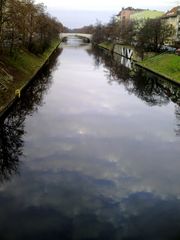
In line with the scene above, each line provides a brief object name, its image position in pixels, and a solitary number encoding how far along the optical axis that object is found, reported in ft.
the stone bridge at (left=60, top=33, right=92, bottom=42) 386.66
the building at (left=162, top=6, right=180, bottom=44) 236.60
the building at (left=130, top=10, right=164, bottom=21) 345.75
